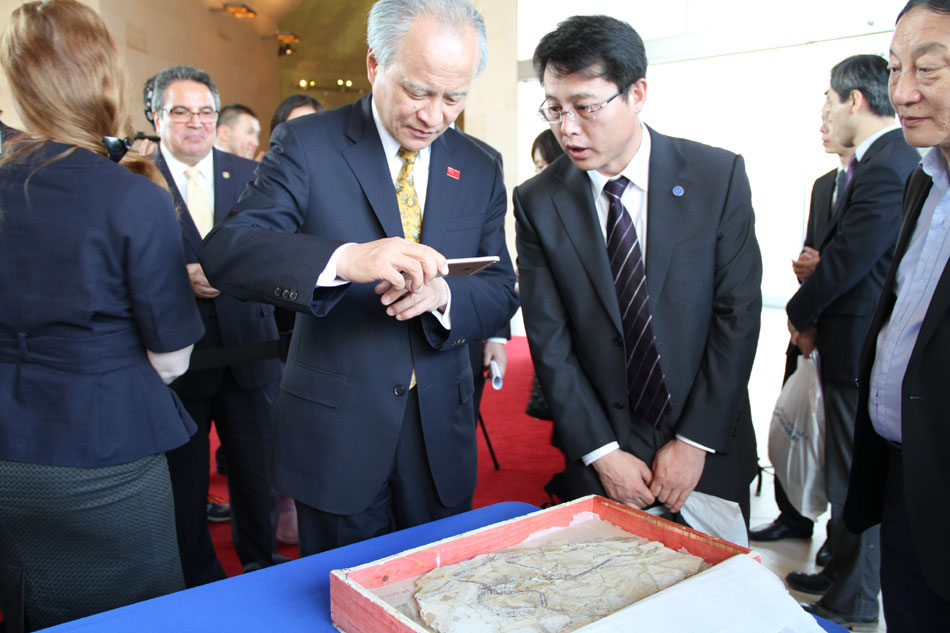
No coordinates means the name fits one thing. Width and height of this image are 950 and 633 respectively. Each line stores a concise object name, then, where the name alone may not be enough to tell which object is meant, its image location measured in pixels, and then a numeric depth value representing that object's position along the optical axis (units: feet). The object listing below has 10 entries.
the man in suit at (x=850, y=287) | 8.57
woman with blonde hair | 5.10
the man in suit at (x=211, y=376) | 8.65
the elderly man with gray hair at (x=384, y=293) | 5.14
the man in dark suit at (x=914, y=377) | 4.54
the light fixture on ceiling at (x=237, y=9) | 30.81
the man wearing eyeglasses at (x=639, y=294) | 5.65
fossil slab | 3.18
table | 3.50
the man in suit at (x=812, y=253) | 10.19
